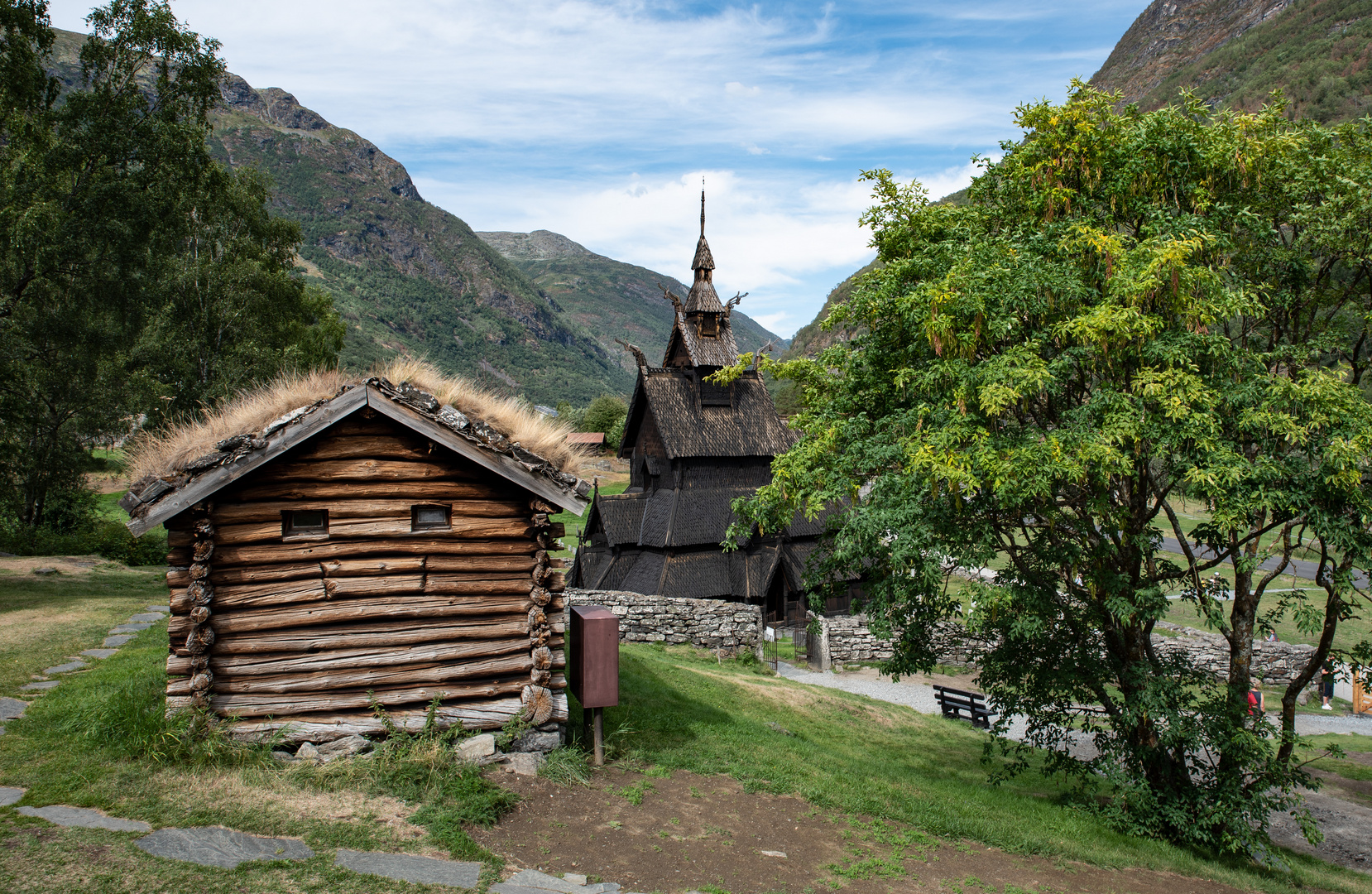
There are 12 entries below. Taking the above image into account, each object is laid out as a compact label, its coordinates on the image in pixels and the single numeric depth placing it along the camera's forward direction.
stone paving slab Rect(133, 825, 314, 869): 6.42
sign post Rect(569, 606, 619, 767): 9.89
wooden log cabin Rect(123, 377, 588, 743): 8.51
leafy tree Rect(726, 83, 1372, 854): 9.86
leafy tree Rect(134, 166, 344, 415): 26.62
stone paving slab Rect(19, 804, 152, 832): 6.71
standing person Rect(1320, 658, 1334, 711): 23.63
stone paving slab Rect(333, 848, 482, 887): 6.62
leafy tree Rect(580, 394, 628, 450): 90.44
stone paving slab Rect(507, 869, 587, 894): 6.92
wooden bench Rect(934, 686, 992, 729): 18.94
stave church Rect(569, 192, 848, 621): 27.19
